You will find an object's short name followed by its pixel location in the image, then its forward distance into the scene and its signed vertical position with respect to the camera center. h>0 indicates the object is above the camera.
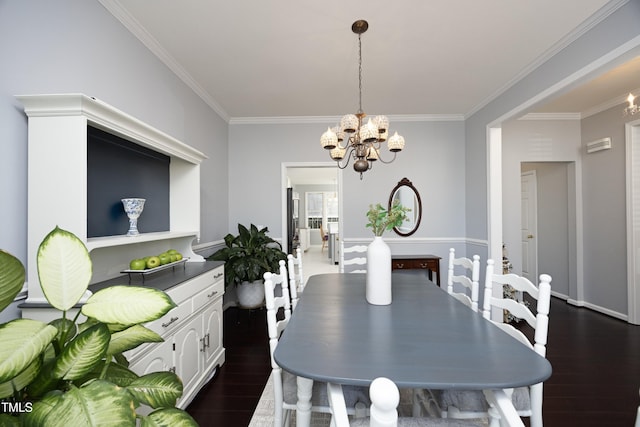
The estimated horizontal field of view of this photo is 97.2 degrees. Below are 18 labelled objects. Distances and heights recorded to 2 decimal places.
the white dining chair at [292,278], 2.08 -0.46
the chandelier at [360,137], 2.16 +0.64
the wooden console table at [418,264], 3.74 -0.64
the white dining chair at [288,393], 1.30 -0.84
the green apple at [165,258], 2.09 -0.32
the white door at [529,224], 4.87 -0.16
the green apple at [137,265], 1.86 -0.32
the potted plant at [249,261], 3.28 -0.54
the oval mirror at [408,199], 4.22 +0.25
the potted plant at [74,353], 0.54 -0.32
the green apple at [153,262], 1.93 -0.32
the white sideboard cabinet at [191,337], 1.60 -0.80
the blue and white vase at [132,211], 1.89 +0.04
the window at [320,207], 11.50 +0.36
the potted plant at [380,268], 1.67 -0.31
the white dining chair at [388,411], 0.52 -0.55
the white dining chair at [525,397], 1.23 -0.82
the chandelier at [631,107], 2.36 +0.96
